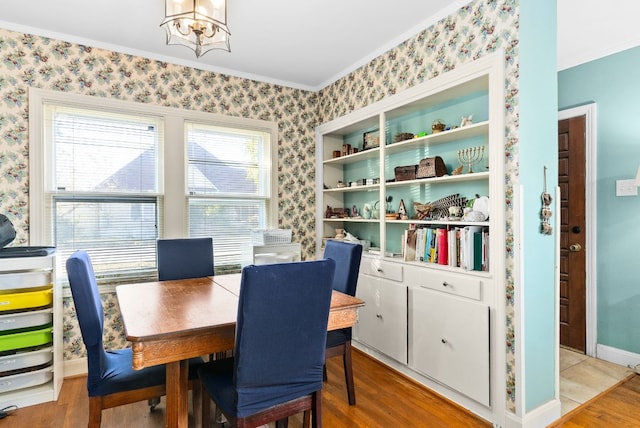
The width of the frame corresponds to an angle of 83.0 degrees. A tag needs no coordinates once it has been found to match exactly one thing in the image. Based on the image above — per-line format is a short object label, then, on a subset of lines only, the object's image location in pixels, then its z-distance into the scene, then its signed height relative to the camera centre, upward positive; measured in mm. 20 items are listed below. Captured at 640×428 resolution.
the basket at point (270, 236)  3574 -244
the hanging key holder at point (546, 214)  2230 -22
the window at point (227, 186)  3527 +271
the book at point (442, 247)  2566 -256
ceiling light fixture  1811 +992
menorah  2637 +412
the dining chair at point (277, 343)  1492 -573
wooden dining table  1559 -520
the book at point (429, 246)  2678 -264
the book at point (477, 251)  2344 -261
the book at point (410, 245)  2836 -266
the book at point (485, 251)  2316 -262
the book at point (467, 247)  2361 -237
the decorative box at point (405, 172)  2945 +325
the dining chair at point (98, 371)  1682 -778
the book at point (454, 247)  2479 -249
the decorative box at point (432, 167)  2740 +335
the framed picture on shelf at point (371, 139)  3409 +691
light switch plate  2949 +183
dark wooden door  3285 -205
